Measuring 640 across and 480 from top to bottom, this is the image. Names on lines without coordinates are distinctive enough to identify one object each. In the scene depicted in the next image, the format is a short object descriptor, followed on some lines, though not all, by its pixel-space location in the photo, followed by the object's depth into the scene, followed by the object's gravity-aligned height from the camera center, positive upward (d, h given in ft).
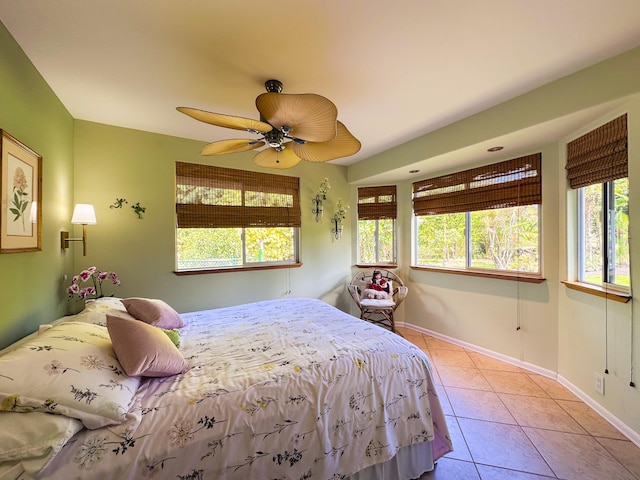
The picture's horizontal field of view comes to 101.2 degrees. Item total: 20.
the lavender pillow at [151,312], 5.98 -1.66
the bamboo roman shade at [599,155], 5.96 +2.11
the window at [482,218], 8.86 +0.84
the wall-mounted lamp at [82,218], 7.05 +0.61
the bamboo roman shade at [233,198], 9.75 +1.71
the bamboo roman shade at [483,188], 8.70 +1.96
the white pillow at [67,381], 2.84 -1.66
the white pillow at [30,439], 2.55 -2.01
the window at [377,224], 13.02 +0.78
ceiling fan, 4.43 +2.24
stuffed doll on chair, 11.78 -2.25
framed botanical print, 4.54 +0.84
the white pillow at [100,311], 5.37 -1.54
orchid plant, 7.00 -1.27
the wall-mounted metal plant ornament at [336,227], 12.91 +0.64
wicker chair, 11.17 -2.63
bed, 2.83 -2.21
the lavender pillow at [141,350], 3.83 -1.67
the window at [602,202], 6.14 +0.98
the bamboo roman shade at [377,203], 12.96 +1.86
